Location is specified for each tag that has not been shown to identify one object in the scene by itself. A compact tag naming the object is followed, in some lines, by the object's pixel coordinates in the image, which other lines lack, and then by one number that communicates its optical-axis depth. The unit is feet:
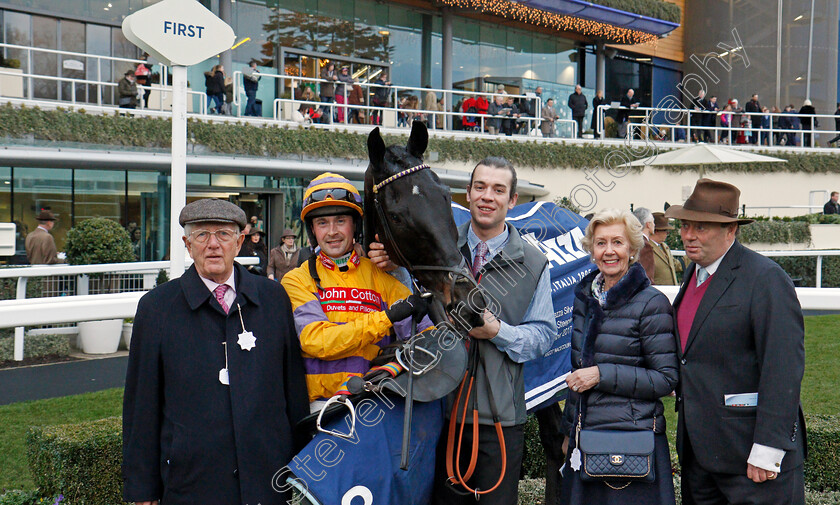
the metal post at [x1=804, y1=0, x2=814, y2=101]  79.05
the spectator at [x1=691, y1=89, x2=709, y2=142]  67.28
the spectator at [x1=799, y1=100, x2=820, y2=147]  73.20
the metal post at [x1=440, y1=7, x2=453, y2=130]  69.36
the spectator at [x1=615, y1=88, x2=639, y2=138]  67.69
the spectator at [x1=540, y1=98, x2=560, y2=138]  63.16
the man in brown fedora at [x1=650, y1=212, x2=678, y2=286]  18.53
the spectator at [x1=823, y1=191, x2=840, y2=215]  57.31
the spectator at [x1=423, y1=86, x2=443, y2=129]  61.16
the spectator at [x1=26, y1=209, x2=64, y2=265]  32.76
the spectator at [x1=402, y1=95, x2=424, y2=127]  56.29
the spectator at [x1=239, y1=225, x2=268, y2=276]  35.55
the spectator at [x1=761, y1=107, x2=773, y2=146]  72.23
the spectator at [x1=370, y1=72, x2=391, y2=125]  56.49
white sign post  9.87
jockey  7.53
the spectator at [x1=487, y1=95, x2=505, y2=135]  60.34
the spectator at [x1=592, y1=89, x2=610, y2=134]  70.58
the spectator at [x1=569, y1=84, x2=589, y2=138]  66.08
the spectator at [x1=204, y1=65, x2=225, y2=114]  48.14
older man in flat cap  7.27
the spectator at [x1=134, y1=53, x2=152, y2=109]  46.88
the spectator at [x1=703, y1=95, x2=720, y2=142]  68.82
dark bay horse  7.04
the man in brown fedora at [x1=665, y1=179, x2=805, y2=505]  7.74
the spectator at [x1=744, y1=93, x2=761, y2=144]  70.13
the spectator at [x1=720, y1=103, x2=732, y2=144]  67.54
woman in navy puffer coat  8.34
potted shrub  29.17
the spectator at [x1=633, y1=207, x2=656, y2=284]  16.89
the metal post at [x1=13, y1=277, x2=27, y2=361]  23.95
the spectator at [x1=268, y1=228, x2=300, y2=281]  31.50
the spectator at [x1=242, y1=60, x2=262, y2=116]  50.50
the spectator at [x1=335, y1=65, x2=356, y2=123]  53.92
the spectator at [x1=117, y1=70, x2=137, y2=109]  44.21
